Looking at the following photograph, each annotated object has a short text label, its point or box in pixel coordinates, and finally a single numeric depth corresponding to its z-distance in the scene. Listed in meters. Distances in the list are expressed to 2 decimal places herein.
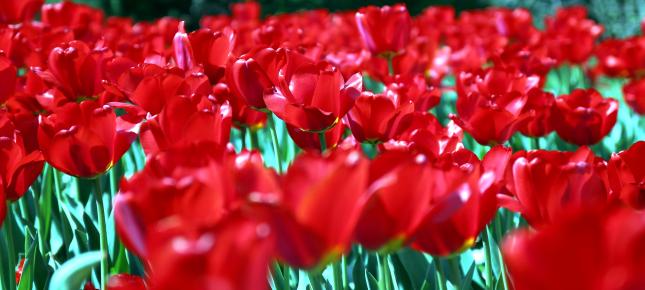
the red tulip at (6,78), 1.36
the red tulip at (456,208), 0.95
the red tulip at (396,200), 0.92
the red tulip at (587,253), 0.72
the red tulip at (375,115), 1.23
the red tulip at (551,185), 1.01
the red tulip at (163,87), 1.23
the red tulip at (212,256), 0.72
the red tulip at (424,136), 1.12
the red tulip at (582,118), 1.42
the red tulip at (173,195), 0.88
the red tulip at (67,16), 2.06
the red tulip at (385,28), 1.70
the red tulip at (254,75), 1.22
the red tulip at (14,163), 1.14
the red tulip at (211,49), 1.34
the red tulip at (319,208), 0.87
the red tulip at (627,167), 1.08
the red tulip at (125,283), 1.00
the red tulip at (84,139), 1.17
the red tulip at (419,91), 1.44
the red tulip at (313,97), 1.17
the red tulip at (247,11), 4.42
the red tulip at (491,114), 1.32
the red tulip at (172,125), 1.10
